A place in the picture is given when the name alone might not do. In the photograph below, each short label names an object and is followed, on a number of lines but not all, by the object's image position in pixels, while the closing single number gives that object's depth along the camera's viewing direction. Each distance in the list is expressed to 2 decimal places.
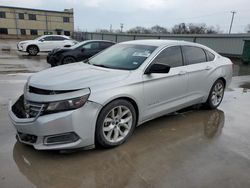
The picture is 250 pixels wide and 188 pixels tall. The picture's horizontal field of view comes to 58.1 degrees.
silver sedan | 2.84
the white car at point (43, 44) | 15.84
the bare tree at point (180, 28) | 58.72
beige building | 50.34
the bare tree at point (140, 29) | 67.96
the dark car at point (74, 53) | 10.05
